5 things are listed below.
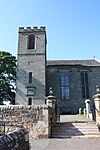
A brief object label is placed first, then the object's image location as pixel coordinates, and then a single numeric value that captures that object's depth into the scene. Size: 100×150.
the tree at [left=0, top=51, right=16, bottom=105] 21.99
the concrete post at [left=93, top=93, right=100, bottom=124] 9.12
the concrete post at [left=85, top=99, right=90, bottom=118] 13.68
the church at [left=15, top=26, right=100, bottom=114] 20.87
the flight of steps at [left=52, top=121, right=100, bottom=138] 7.60
